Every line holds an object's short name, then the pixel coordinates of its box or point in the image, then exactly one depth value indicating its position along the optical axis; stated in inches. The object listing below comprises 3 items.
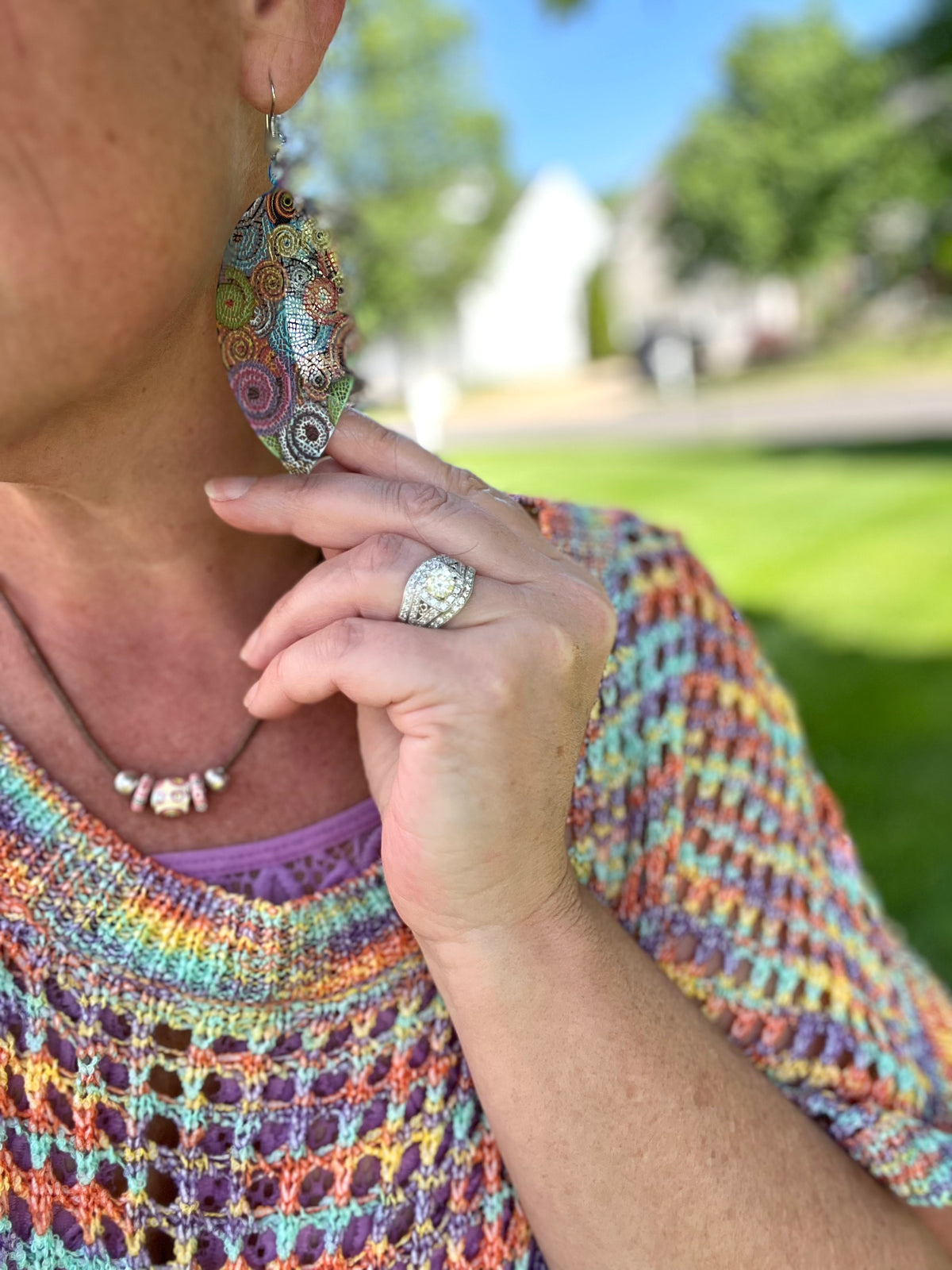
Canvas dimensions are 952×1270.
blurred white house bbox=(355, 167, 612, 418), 1573.6
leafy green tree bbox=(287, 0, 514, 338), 1099.3
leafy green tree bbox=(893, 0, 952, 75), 655.8
